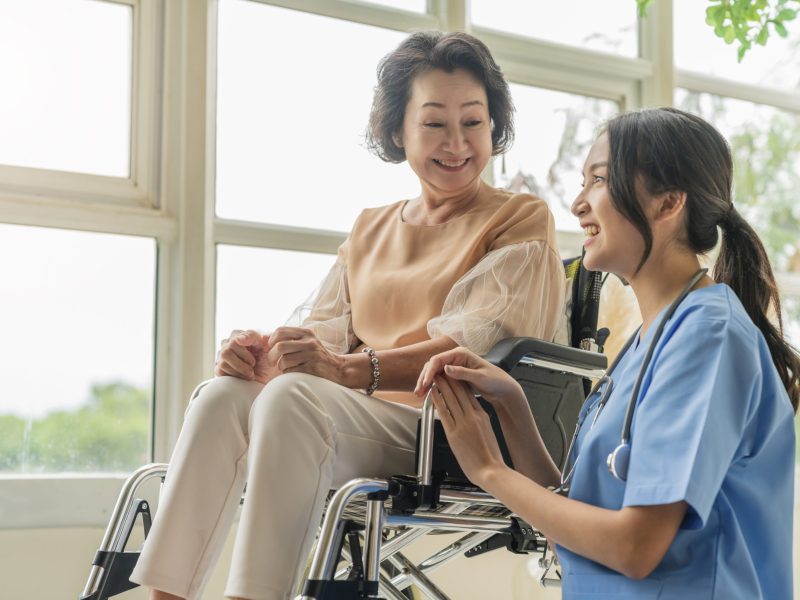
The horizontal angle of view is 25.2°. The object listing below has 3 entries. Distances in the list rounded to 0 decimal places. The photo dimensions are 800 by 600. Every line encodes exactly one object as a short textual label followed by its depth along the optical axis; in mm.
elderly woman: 2027
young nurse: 1810
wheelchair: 1985
